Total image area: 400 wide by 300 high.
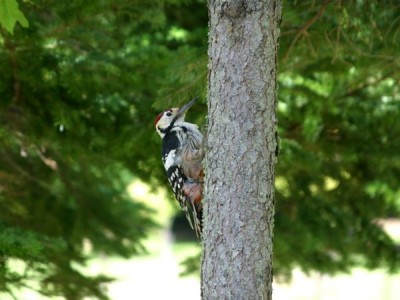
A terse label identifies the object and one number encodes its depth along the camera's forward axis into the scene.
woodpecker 11.62
